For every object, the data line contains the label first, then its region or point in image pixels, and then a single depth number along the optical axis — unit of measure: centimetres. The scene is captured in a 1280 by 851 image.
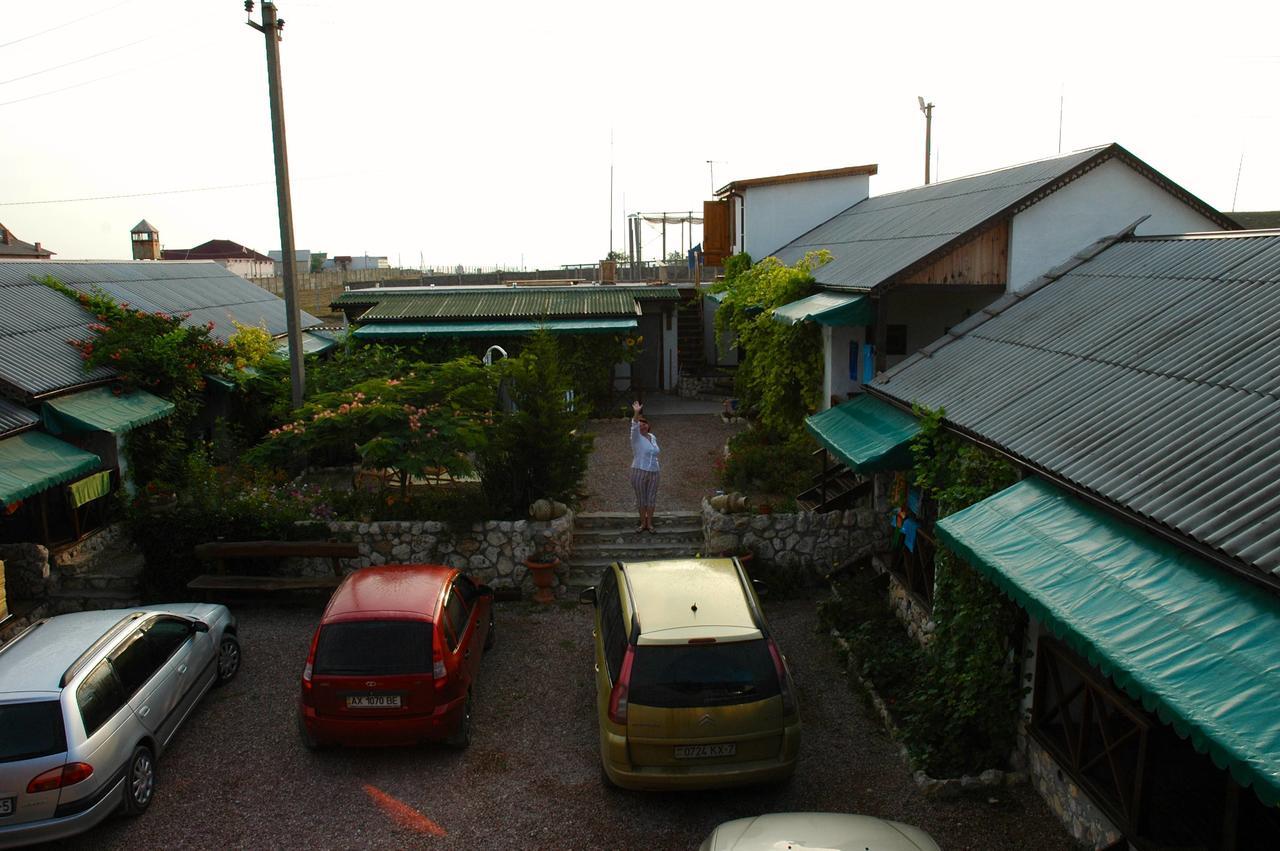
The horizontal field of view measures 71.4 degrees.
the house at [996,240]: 1402
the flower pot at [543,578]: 1277
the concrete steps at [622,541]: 1342
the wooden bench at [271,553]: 1251
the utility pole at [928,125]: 3516
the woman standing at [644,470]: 1360
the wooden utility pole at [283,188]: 1466
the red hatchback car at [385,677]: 856
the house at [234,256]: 5244
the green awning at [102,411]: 1305
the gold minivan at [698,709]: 754
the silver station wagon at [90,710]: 722
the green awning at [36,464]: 1103
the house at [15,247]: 3839
